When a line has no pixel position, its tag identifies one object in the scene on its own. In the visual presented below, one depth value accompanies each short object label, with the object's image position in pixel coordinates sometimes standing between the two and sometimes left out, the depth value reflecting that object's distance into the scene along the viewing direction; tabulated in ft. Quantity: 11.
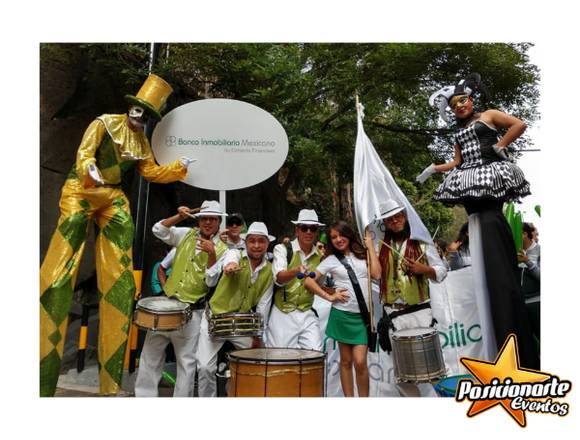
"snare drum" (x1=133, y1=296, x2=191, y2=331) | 17.26
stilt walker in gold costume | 18.13
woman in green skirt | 17.48
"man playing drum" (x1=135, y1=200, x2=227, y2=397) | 18.42
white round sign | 19.51
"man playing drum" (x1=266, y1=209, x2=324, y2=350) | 18.33
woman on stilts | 17.84
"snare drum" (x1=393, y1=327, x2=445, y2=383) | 16.05
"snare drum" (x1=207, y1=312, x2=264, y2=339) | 17.48
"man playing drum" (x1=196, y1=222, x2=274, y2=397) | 18.17
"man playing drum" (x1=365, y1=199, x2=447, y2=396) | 17.37
